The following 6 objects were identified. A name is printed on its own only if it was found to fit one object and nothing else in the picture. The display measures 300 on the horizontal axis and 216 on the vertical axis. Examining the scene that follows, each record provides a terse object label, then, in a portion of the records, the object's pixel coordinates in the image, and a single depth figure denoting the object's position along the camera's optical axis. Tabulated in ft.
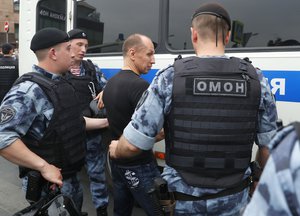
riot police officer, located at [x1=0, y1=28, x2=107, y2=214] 4.50
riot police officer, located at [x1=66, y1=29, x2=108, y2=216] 8.09
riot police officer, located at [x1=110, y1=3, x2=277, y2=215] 3.70
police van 5.55
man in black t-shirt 5.42
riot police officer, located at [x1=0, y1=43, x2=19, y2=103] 16.03
